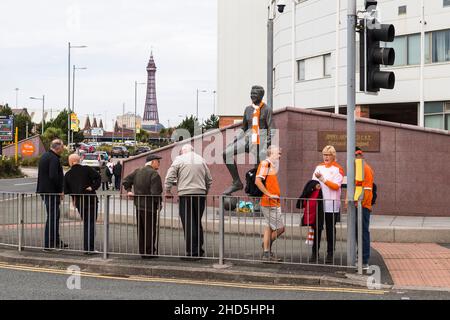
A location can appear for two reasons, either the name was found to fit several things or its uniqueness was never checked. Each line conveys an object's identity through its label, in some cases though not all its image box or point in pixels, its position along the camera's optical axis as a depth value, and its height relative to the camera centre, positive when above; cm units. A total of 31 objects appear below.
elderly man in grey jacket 981 -32
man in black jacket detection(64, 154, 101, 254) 1038 -39
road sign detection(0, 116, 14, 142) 5231 +324
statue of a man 1371 +82
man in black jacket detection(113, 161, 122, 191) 3059 -20
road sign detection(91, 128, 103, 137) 11104 +639
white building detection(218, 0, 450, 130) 3102 +568
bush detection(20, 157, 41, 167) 5613 +55
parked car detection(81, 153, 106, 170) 4497 +68
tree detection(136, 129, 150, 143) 12704 +650
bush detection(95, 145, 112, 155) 8266 +267
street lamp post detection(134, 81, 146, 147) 8646 +1005
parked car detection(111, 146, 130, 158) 7306 +187
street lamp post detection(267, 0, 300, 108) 1644 +297
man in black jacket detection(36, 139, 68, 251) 1059 -31
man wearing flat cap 996 -63
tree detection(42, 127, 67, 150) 6292 +395
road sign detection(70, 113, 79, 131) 7162 +510
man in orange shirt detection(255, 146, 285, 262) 941 -49
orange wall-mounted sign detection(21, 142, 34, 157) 5947 +177
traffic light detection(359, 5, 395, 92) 884 +153
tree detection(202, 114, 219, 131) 6833 +508
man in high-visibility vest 927 -66
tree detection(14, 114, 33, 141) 9735 +671
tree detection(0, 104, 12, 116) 9844 +875
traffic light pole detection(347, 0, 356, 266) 923 +106
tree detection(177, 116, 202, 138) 8741 +641
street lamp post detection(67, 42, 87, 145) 5777 +842
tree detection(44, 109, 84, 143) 9100 +632
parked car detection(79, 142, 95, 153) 6969 +226
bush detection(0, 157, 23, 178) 4216 -4
